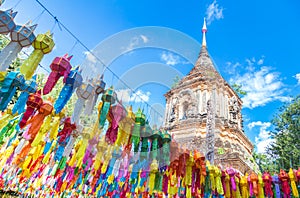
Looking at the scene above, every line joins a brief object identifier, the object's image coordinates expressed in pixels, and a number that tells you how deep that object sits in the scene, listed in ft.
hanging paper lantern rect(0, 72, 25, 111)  9.71
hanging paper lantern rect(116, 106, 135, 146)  11.21
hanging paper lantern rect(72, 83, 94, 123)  10.00
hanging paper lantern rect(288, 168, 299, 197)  15.49
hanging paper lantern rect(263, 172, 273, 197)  16.10
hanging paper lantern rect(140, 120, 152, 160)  11.84
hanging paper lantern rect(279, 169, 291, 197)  15.89
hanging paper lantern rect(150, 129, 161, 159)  12.19
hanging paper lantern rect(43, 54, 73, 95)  9.43
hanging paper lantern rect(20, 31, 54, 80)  8.95
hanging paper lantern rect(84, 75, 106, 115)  10.19
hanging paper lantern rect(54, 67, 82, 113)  9.64
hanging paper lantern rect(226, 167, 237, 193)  15.99
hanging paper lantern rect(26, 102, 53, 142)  10.87
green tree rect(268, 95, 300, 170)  39.14
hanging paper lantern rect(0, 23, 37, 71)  8.75
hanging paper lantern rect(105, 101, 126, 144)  10.71
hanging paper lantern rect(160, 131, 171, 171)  12.51
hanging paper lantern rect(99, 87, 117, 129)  10.25
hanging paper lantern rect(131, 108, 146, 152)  11.41
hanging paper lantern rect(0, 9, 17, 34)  8.60
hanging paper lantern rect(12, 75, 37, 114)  10.37
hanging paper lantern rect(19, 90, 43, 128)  10.70
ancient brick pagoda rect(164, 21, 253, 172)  37.77
